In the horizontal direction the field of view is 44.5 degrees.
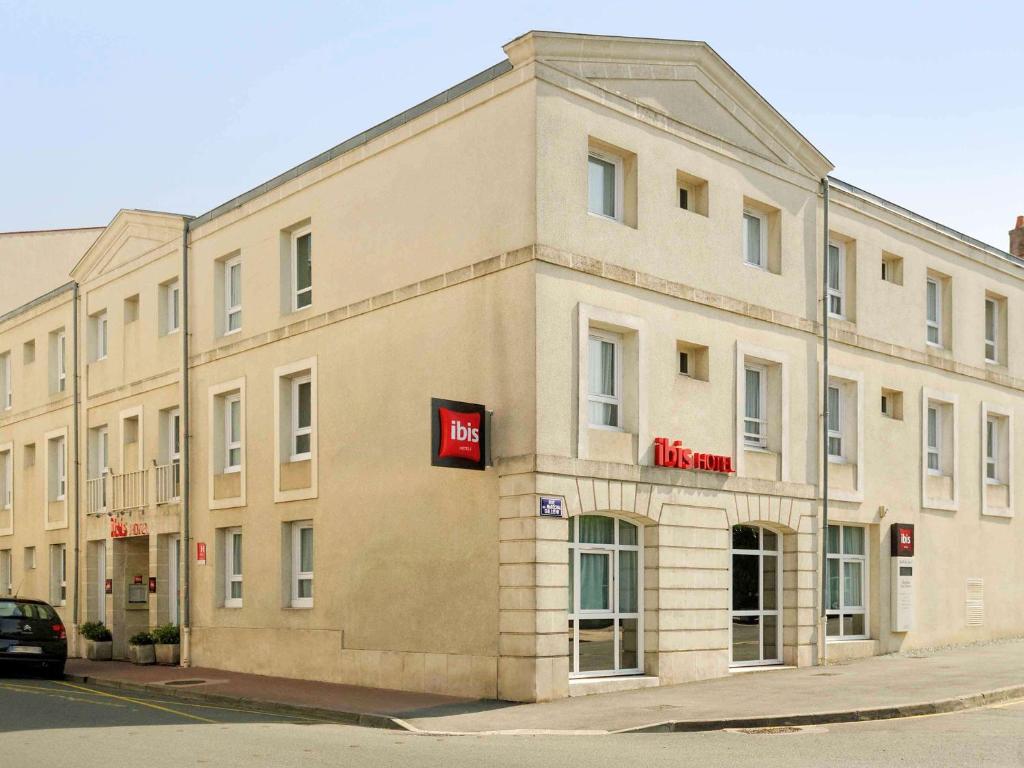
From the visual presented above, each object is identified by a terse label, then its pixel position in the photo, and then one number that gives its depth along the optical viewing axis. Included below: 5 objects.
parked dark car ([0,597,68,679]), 22.62
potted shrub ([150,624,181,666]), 24.53
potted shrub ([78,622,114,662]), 27.06
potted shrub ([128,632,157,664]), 25.06
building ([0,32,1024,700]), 17.25
